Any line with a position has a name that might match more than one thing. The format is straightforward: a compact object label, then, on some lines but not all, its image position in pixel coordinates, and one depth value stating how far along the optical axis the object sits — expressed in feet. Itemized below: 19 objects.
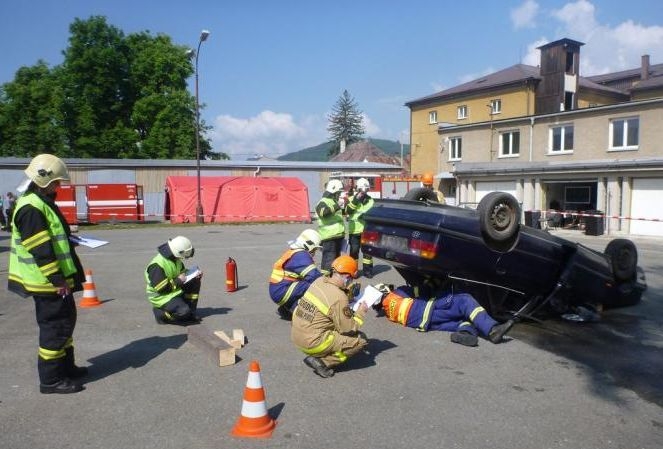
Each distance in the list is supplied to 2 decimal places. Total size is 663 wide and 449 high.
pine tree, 314.96
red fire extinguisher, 28.55
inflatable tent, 87.25
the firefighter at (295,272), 20.84
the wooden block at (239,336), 18.81
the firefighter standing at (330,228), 29.48
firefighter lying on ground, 19.35
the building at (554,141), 70.33
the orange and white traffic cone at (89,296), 25.40
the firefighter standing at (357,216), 32.63
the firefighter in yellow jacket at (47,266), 13.83
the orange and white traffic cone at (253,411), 12.04
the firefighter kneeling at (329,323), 15.55
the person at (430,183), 28.99
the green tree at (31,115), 133.08
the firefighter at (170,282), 21.22
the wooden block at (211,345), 16.71
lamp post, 84.56
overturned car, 18.83
